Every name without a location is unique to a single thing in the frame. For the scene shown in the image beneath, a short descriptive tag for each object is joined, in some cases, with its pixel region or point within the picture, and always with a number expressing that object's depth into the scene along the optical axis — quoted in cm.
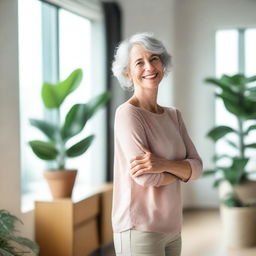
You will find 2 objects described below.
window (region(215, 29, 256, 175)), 659
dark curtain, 561
